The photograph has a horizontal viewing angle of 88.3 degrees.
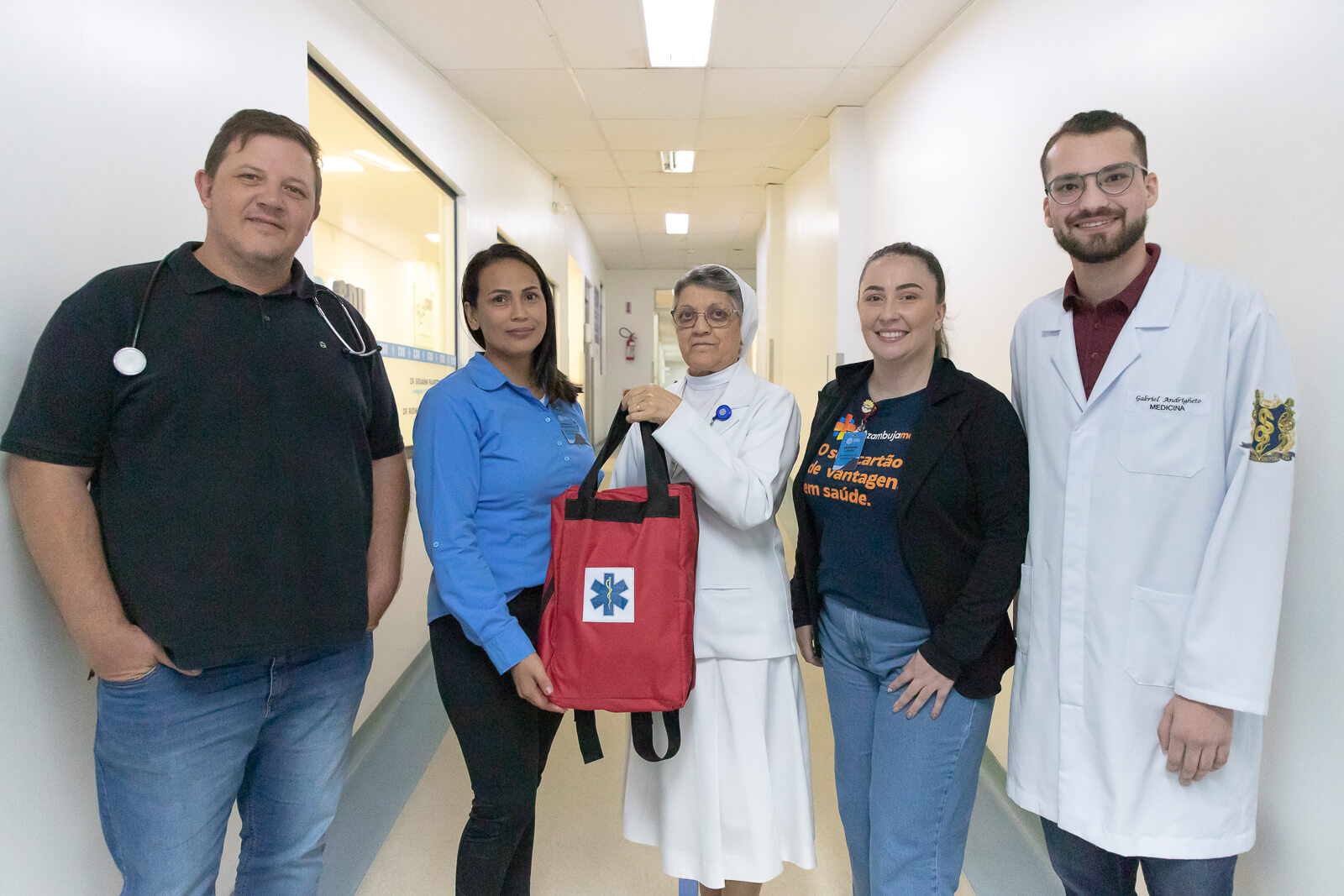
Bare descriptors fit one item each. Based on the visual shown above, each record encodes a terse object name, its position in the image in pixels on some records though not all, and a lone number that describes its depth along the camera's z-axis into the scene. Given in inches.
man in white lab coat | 41.7
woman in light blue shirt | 52.5
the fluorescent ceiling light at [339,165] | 104.7
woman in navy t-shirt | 50.1
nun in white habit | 53.2
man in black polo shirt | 42.1
